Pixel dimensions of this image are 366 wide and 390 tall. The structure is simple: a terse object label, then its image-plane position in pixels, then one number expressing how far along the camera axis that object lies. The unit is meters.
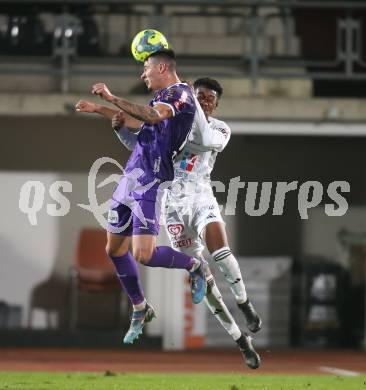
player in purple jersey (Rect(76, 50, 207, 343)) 18.87
